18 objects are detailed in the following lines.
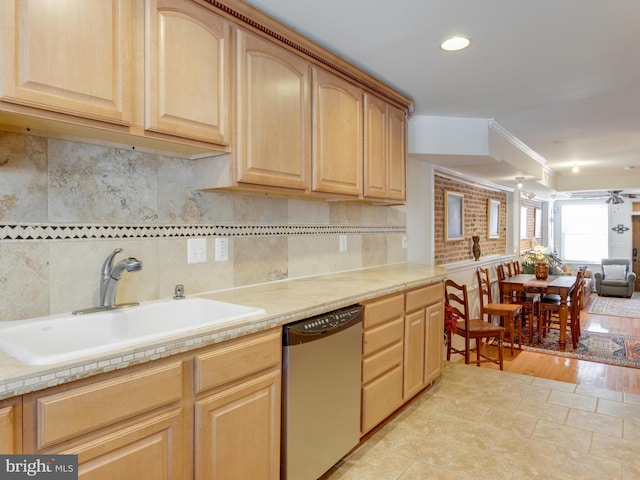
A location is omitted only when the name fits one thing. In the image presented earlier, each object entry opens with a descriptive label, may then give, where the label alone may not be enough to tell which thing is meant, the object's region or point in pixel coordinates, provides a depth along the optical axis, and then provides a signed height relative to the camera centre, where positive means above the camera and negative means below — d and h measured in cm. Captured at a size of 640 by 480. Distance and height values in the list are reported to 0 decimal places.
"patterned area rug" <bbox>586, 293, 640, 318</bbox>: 761 -146
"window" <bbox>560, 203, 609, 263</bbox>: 1005 +3
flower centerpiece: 721 -50
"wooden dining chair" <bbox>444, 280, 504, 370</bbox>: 405 -98
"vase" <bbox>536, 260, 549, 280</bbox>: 600 -54
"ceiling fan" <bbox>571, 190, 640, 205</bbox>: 906 +88
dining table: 537 -73
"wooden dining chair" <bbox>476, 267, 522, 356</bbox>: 502 -93
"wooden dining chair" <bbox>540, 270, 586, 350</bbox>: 553 -104
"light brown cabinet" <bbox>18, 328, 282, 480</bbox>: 106 -56
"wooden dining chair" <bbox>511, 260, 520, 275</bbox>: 686 -56
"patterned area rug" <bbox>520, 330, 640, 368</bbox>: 494 -152
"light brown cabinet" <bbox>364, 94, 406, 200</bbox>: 283 +61
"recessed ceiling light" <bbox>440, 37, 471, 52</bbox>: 226 +107
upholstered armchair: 898 -100
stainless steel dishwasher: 174 -73
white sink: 118 -34
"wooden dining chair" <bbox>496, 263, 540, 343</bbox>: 589 -96
